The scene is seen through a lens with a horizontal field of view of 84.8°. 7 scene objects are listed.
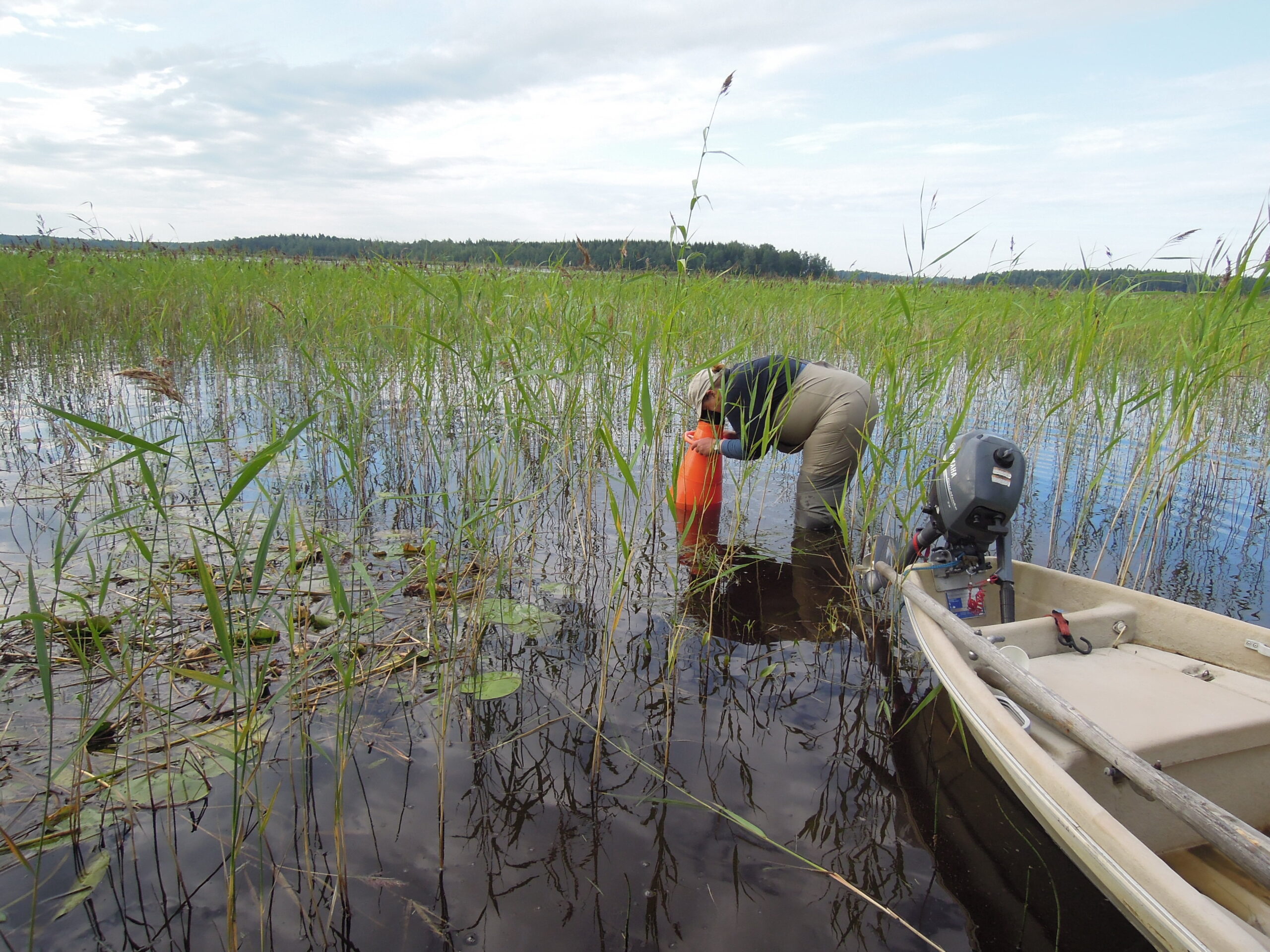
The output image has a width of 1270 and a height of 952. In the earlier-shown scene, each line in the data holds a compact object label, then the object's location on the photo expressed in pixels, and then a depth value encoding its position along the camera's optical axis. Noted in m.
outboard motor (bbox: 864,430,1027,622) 2.60
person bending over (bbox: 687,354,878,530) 4.08
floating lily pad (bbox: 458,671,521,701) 2.56
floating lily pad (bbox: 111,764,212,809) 1.97
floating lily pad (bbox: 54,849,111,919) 1.69
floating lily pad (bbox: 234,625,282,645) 2.65
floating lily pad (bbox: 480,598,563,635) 3.07
